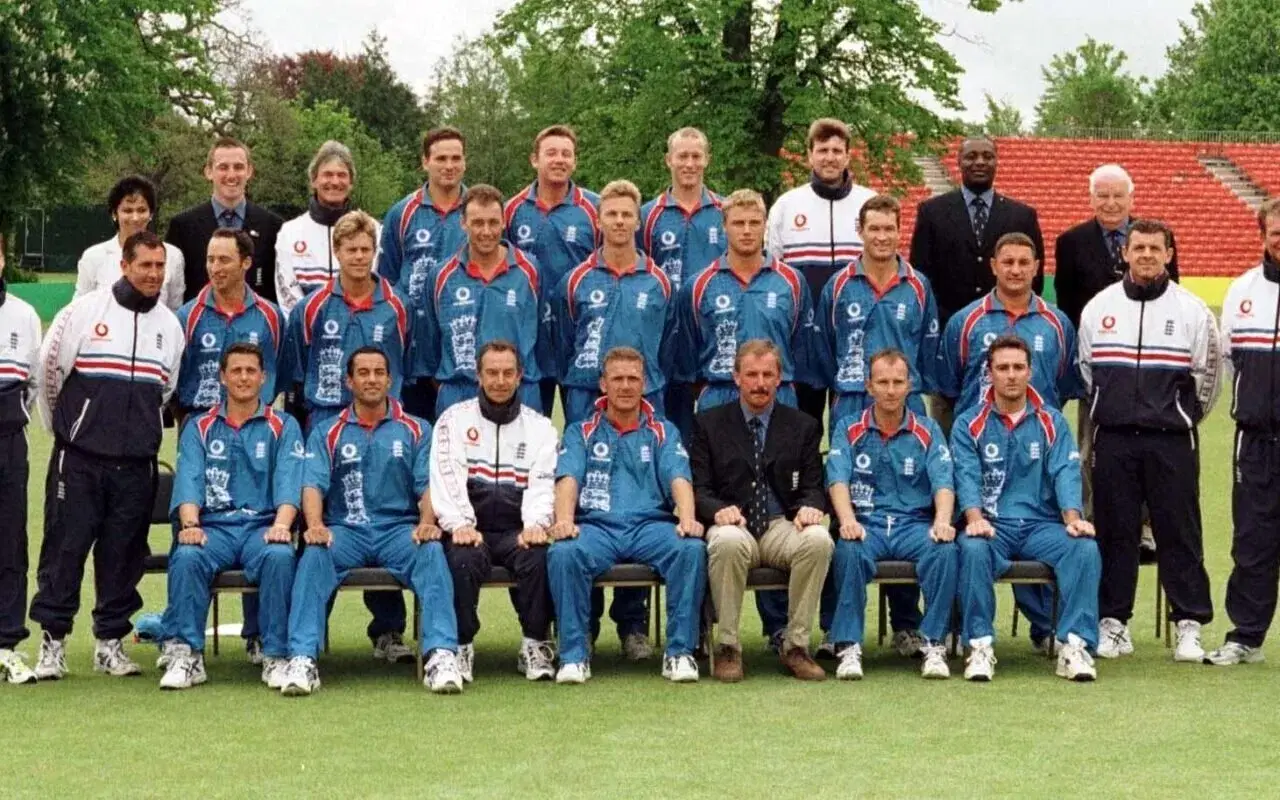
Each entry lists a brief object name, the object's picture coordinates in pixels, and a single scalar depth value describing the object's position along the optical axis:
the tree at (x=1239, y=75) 63.28
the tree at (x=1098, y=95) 70.12
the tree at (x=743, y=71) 33.97
